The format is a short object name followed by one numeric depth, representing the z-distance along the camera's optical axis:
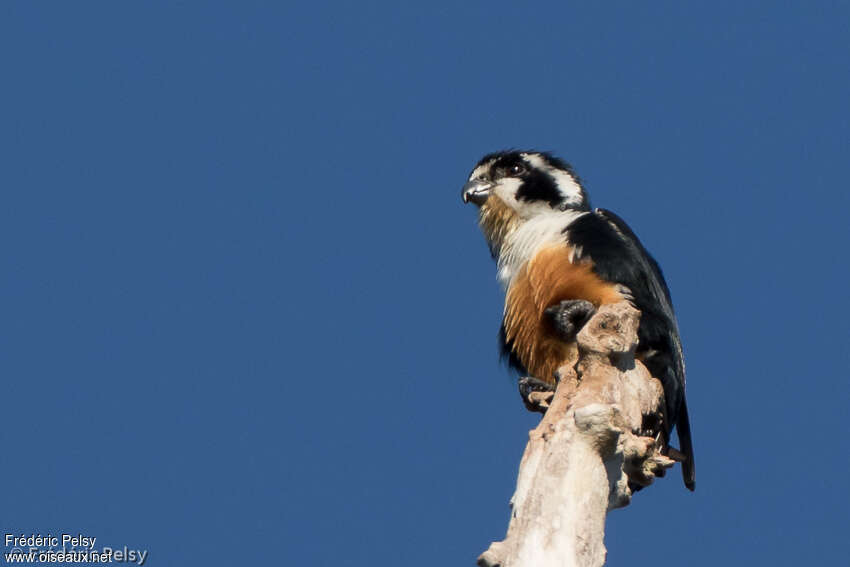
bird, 12.77
